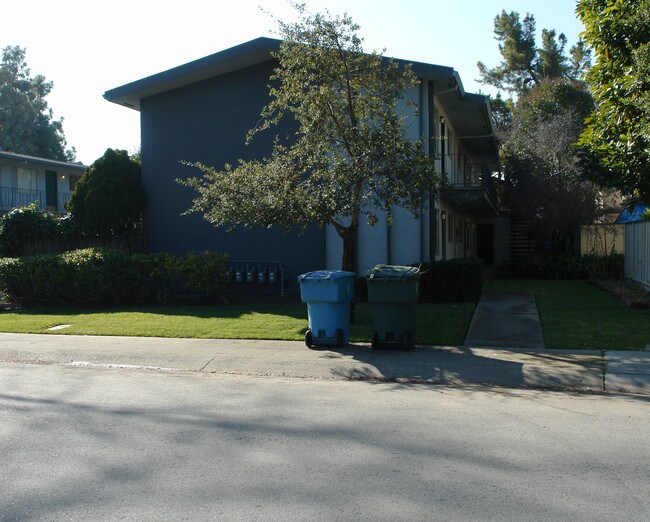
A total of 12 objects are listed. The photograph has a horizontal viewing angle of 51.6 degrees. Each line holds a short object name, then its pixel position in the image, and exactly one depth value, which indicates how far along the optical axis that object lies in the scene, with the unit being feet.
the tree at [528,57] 158.10
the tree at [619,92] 38.75
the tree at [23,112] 171.94
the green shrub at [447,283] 51.42
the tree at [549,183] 80.43
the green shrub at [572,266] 74.69
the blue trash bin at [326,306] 36.29
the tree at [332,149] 39.40
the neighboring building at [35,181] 100.83
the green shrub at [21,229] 63.16
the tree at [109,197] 62.49
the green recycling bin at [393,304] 35.22
